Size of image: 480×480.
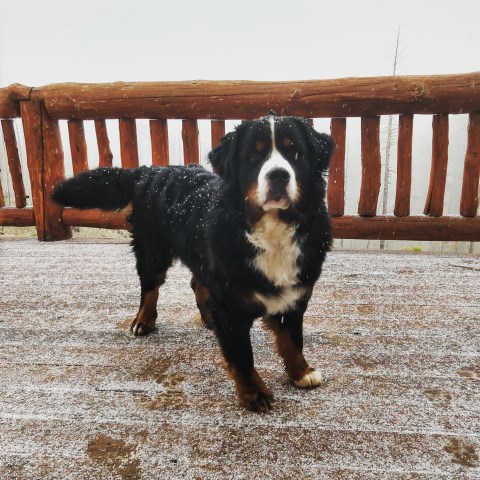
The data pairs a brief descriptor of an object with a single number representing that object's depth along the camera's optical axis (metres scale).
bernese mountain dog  1.65
